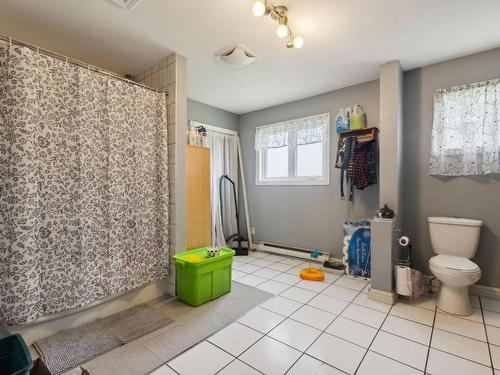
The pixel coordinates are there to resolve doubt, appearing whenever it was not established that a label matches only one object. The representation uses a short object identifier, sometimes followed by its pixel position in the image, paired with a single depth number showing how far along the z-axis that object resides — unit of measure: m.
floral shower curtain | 1.50
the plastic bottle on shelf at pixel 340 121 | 3.03
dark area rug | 1.50
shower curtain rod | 1.51
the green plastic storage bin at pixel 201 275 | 2.13
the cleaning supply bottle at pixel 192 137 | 2.93
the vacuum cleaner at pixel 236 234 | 3.84
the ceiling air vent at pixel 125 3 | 1.64
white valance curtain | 3.36
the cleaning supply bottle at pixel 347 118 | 3.00
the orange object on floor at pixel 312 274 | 2.72
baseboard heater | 3.26
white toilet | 1.93
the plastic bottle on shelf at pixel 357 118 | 2.91
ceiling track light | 1.53
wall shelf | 2.74
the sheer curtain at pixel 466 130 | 2.23
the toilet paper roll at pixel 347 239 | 2.89
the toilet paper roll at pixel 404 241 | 2.29
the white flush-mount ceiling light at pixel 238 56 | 2.22
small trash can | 1.06
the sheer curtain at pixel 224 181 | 3.80
